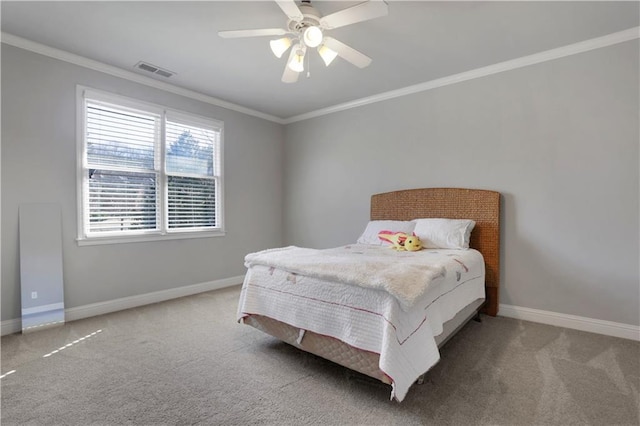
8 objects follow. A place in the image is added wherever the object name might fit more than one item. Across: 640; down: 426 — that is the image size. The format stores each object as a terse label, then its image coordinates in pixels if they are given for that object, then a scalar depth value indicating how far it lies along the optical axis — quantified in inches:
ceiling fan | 76.2
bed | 68.6
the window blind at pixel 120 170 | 130.4
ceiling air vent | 129.3
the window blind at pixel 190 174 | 156.1
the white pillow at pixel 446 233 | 125.9
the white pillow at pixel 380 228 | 141.3
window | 129.9
